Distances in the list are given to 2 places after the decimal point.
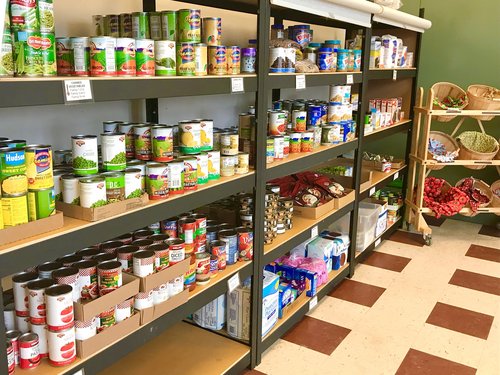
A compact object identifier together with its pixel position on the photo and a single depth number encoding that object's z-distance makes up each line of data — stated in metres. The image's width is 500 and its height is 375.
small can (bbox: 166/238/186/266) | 1.86
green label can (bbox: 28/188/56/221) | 1.32
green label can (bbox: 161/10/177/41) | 1.79
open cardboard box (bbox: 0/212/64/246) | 1.23
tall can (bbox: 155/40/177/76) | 1.64
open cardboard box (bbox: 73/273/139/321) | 1.46
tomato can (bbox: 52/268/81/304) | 1.49
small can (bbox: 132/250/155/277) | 1.68
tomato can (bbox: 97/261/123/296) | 1.56
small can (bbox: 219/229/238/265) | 2.20
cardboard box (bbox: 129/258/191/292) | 1.67
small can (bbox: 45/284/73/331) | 1.40
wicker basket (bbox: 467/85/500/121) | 3.93
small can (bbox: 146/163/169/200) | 1.68
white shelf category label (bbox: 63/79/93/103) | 1.27
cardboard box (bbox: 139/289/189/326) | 1.69
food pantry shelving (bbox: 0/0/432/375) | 1.28
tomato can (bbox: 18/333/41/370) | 1.40
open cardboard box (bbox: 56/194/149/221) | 1.43
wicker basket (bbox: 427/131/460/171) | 4.25
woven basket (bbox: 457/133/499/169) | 4.07
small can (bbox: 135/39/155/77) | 1.55
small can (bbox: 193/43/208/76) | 1.78
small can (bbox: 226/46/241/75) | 1.96
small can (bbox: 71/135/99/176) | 1.49
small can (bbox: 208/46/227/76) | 1.91
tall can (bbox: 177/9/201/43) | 1.77
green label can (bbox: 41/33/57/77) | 1.29
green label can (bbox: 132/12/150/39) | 1.81
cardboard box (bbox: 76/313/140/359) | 1.47
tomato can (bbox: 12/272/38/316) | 1.46
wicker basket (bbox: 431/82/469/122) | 4.14
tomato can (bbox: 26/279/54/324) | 1.43
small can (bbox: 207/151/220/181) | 1.99
